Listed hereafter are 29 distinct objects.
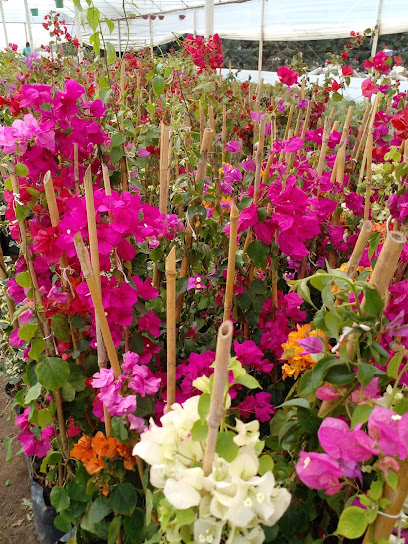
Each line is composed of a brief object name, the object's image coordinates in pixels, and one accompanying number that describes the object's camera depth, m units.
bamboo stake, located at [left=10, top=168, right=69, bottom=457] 0.93
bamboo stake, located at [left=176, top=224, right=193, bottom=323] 1.10
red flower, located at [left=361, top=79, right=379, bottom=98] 1.66
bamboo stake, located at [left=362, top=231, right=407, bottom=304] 0.51
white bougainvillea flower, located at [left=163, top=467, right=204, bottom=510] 0.45
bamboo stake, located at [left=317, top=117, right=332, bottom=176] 1.35
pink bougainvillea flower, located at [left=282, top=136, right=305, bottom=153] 1.07
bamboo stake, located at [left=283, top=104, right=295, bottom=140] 1.98
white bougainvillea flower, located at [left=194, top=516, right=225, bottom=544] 0.47
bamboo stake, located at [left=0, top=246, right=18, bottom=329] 1.34
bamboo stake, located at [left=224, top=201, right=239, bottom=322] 0.79
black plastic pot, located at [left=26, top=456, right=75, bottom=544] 1.29
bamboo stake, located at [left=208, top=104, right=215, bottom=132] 1.56
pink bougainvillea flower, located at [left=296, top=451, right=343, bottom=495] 0.49
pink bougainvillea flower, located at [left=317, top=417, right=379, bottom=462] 0.47
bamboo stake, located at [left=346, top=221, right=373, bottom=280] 0.63
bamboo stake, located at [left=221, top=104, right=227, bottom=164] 1.70
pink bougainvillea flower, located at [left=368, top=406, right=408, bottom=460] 0.44
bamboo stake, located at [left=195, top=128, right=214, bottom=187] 1.06
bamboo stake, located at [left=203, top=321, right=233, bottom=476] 0.42
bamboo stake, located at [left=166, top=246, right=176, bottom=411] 0.71
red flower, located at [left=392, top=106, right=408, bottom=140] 0.93
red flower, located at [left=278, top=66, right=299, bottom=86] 2.18
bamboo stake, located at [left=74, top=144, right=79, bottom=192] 0.97
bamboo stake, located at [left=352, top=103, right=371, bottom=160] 1.83
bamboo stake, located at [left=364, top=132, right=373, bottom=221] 1.28
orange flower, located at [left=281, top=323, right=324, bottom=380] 0.91
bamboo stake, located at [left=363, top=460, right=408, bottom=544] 0.49
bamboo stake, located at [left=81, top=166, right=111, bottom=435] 0.75
